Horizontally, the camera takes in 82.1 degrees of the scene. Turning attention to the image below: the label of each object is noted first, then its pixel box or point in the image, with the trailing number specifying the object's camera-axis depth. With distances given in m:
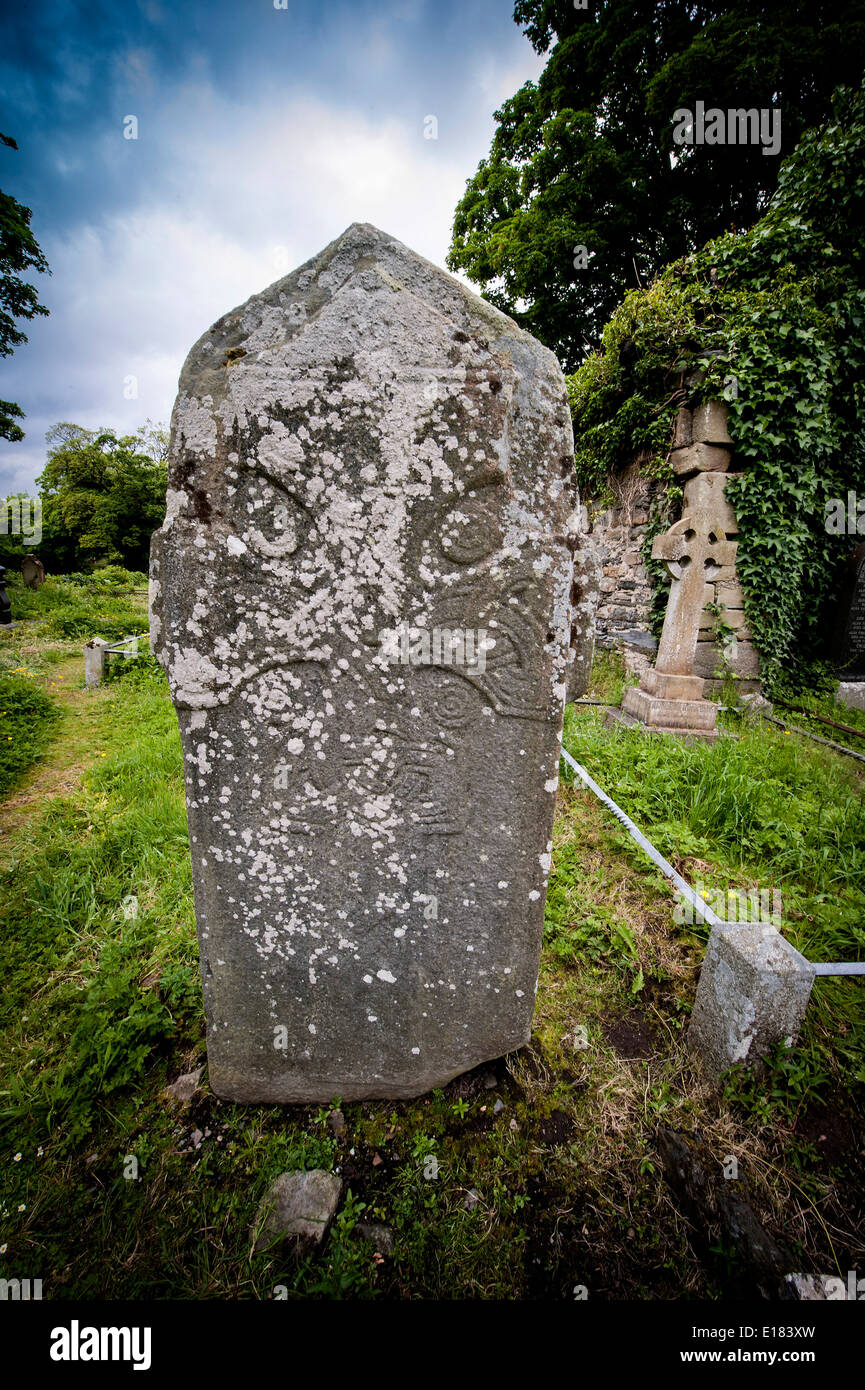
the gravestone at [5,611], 9.82
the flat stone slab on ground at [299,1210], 1.44
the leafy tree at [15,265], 13.04
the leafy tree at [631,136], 8.79
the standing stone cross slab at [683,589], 5.09
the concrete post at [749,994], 1.71
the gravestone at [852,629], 6.17
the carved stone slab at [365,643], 1.30
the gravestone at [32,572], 13.73
